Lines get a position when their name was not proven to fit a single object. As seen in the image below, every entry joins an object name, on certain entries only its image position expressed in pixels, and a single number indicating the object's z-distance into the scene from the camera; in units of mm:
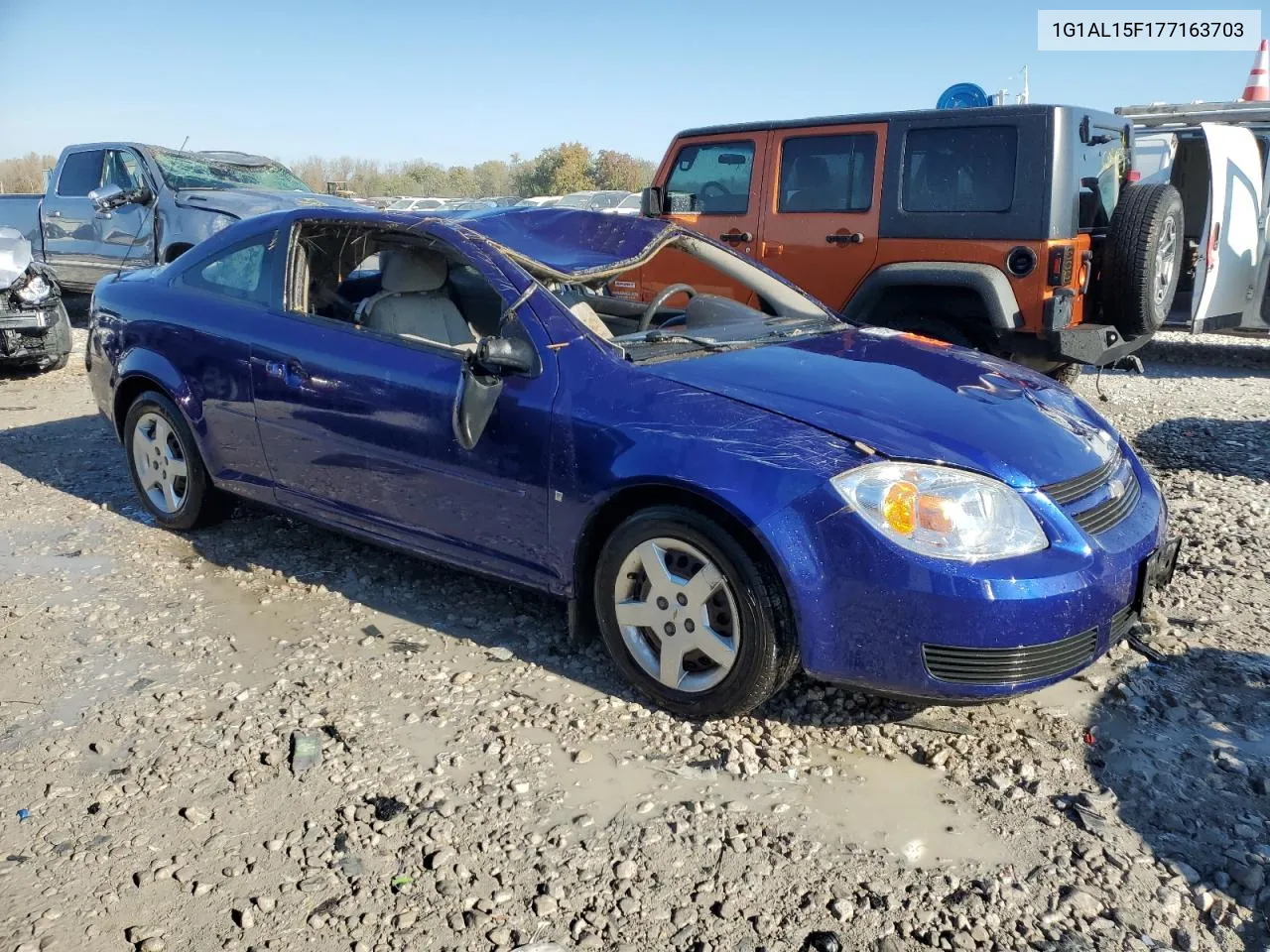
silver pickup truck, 9195
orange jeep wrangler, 5844
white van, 7816
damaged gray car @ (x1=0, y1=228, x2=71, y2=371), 8781
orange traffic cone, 13086
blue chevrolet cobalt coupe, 2850
